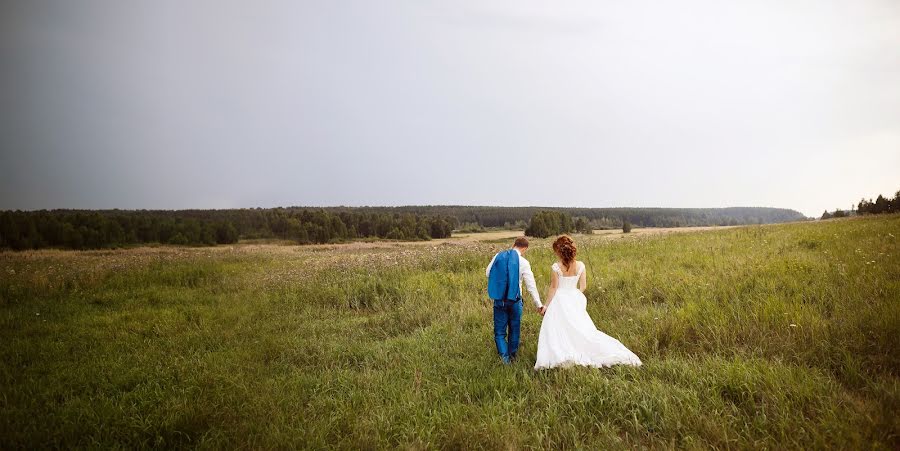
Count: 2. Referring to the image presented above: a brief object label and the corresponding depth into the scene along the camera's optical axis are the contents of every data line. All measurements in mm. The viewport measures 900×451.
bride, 5598
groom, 6211
